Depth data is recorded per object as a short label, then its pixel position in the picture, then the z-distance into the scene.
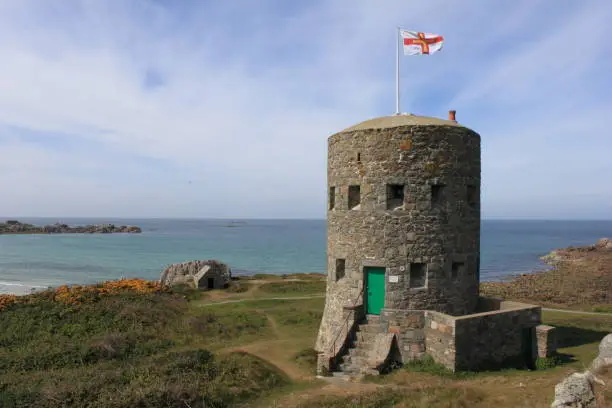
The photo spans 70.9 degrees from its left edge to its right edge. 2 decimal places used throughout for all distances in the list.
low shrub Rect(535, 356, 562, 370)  14.63
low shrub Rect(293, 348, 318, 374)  15.12
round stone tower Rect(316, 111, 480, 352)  15.15
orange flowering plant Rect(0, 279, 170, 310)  24.36
